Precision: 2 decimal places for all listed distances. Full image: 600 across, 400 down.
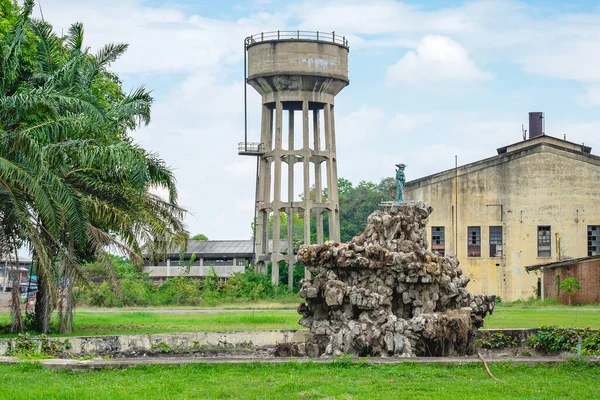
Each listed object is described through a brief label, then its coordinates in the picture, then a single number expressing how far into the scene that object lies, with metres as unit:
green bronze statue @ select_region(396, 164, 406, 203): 29.57
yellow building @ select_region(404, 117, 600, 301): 64.81
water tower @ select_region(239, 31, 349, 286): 66.19
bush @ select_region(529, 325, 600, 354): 26.52
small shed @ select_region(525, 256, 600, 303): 54.78
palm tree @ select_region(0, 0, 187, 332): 28.75
